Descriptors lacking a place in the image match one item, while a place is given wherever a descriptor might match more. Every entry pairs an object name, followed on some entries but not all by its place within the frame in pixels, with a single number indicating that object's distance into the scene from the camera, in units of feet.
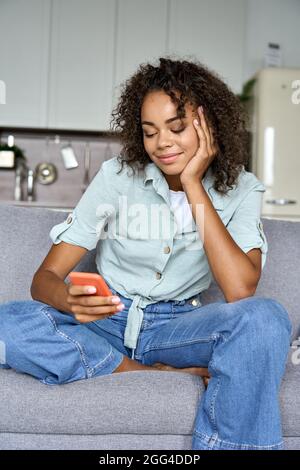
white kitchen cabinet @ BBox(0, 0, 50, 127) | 15.12
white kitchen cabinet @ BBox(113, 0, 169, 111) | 15.46
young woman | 4.45
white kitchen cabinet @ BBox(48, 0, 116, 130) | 15.24
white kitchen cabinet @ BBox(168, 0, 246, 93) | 15.61
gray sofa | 4.68
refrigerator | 14.53
